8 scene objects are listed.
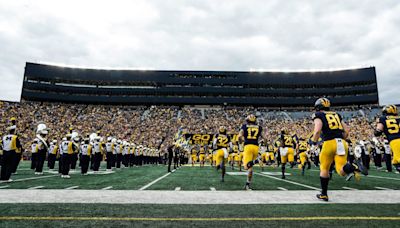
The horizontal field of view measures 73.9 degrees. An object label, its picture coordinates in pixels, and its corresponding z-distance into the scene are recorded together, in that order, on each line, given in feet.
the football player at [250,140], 26.30
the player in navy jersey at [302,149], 48.29
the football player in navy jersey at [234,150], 66.55
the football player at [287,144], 41.96
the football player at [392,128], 21.80
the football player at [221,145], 34.09
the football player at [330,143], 17.74
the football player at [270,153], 82.27
